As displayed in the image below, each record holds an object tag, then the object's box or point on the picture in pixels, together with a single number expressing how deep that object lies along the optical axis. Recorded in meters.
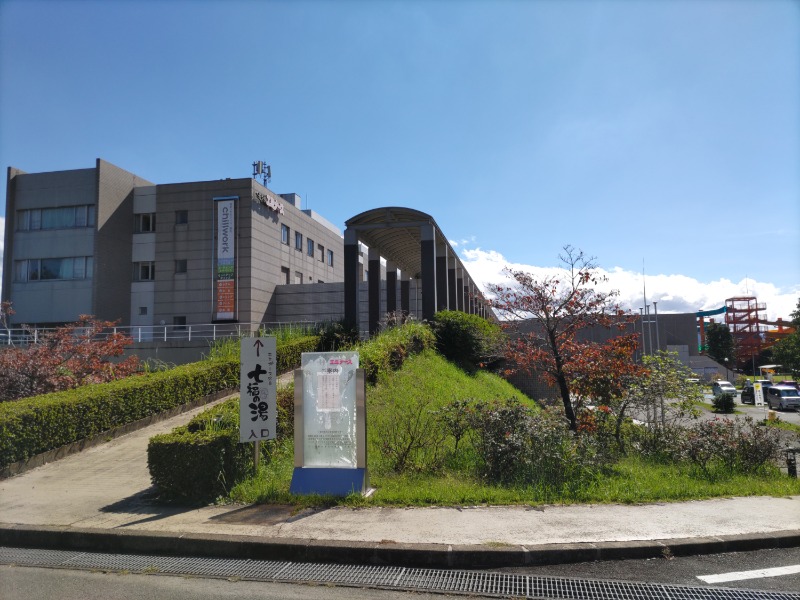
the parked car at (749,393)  39.15
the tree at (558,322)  9.81
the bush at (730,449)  8.62
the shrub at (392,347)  12.97
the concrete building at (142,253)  32.62
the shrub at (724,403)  31.05
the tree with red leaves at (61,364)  12.56
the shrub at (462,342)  17.64
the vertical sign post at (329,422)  7.40
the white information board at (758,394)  35.03
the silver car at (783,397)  36.59
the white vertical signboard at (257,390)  7.72
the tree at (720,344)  87.00
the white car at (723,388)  36.79
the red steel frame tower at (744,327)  92.31
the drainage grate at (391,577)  4.57
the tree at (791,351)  40.50
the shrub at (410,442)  8.27
